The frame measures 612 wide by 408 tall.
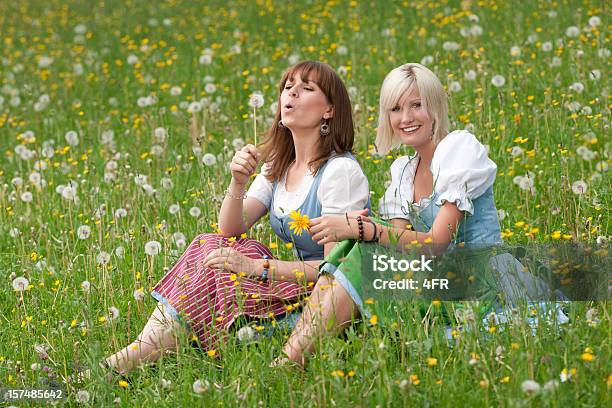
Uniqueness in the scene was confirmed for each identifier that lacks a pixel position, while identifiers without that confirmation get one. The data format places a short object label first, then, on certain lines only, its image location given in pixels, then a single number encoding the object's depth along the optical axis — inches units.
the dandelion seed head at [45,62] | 666.6
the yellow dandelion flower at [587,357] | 219.8
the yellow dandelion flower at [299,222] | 276.9
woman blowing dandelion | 282.7
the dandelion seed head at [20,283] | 322.0
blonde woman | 260.1
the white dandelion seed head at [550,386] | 211.6
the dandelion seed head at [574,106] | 417.3
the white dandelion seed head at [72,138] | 498.5
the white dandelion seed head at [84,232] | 355.4
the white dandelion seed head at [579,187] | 340.6
